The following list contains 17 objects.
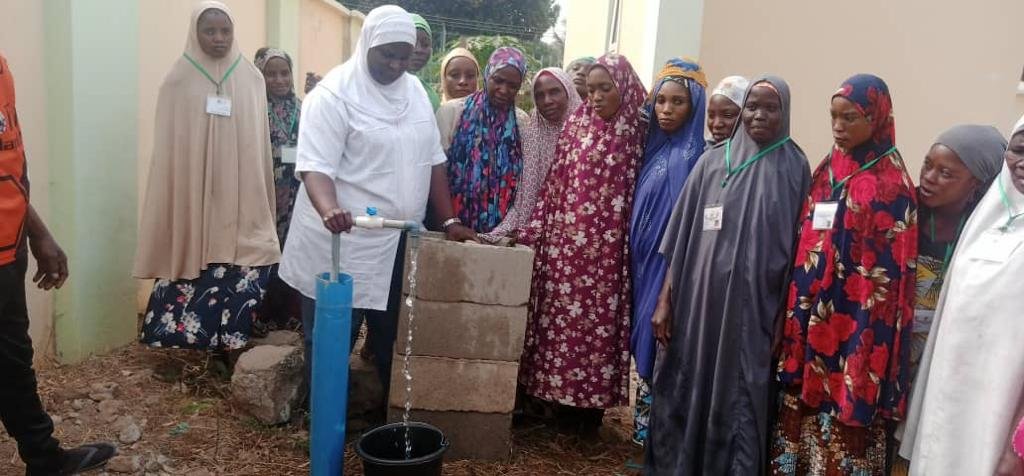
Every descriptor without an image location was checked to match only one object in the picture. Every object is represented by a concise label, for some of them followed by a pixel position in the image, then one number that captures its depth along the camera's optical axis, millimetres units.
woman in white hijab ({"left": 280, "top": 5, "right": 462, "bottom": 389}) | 2646
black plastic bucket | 2301
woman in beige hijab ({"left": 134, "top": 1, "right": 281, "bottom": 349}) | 3539
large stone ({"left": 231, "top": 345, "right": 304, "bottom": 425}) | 3166
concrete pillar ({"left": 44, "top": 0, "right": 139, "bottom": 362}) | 3539
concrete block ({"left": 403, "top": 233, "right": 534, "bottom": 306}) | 2805
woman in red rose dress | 2152
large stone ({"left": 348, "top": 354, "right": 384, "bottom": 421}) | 3363
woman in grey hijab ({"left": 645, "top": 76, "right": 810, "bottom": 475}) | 2404
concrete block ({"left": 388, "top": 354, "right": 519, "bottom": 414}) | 2871
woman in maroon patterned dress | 2975
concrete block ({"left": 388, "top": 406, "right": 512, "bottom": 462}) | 2926
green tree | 23781
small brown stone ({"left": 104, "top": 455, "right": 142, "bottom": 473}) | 2799
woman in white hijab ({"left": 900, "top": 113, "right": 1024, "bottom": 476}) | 1823
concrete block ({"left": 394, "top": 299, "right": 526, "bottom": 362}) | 2834
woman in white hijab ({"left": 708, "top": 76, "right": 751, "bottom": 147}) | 2775
